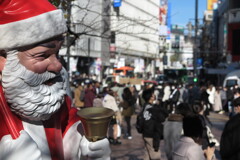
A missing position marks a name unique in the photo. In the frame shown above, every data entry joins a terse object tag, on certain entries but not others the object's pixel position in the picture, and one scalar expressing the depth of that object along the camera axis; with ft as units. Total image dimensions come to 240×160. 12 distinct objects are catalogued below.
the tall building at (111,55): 102.45
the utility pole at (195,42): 76.23
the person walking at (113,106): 33.12
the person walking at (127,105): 35.09
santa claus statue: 7.27
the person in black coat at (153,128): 22.11
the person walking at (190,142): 13.46
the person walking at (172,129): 20.02
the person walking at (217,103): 61.72
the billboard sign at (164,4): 333.72
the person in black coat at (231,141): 14.15
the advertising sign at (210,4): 386.93
